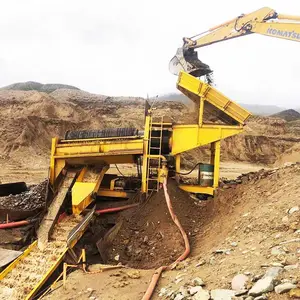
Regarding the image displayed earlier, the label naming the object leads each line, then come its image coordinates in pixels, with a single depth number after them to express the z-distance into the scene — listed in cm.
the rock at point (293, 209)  543
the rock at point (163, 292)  440
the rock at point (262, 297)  336
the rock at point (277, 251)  428
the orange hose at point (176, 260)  453
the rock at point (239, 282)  373
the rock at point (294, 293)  329
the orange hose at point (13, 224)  760
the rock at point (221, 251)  505
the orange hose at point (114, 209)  813
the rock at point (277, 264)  390
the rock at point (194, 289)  396
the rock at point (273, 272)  366
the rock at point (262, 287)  345
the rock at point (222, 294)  362
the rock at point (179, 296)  395
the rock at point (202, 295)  376
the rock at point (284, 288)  337
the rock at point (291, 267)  376
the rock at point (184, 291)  398
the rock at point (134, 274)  539
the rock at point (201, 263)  496
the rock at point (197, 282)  412
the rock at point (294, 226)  495
